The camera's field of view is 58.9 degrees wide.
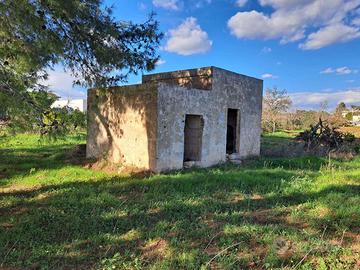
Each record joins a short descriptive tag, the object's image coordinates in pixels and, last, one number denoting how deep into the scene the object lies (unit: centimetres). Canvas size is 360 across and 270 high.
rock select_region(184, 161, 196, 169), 1009
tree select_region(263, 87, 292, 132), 3492
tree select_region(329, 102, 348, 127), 2767
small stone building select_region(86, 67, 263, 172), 920
